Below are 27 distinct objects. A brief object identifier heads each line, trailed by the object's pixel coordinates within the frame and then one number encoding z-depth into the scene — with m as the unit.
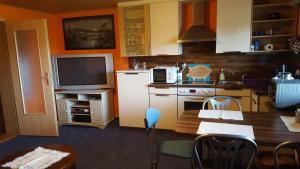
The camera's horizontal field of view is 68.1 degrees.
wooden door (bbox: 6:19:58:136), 3.57
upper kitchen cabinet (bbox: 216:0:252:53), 3.30
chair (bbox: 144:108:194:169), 2.04
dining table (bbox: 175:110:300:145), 1.56
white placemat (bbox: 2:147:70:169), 1.87
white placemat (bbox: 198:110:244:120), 2.05
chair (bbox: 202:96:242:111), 2.56
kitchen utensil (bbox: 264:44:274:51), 3.35
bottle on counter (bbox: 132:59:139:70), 4.21
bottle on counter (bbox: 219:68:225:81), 3.79
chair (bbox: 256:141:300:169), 1.69
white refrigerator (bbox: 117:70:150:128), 3.79
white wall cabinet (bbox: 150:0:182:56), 3.62
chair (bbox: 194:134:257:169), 1.42
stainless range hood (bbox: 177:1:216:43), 3.59
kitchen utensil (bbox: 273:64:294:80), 2.41
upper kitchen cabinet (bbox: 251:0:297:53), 3.28
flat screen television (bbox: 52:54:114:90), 4.19
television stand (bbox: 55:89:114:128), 4.04
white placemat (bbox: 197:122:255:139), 1.66
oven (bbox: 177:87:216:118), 3.50
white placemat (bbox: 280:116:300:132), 1.71
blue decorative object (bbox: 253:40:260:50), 3.47
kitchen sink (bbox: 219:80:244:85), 3.51
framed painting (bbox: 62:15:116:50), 4.36
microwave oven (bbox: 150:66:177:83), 3.71
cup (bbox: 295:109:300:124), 1.84
